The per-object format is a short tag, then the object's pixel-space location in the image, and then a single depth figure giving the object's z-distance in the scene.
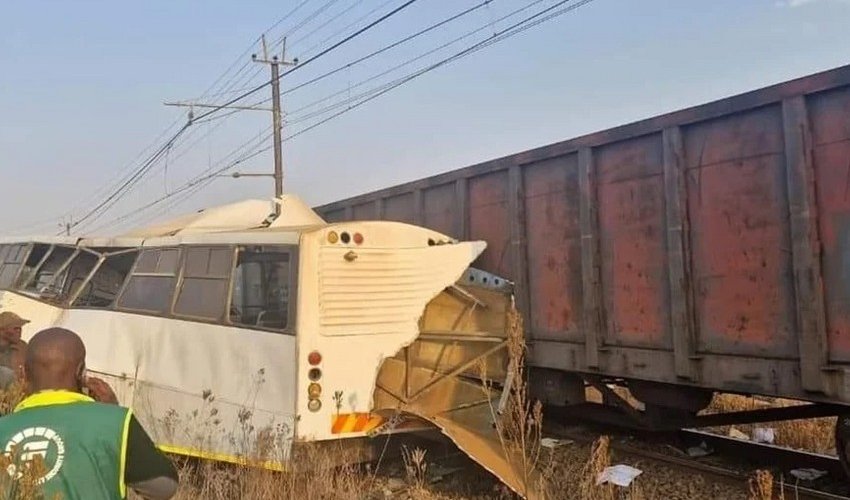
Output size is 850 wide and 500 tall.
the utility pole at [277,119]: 20.91
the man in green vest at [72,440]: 2.29
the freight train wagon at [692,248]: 4.98
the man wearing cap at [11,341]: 7.06
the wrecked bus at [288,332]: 5.52
